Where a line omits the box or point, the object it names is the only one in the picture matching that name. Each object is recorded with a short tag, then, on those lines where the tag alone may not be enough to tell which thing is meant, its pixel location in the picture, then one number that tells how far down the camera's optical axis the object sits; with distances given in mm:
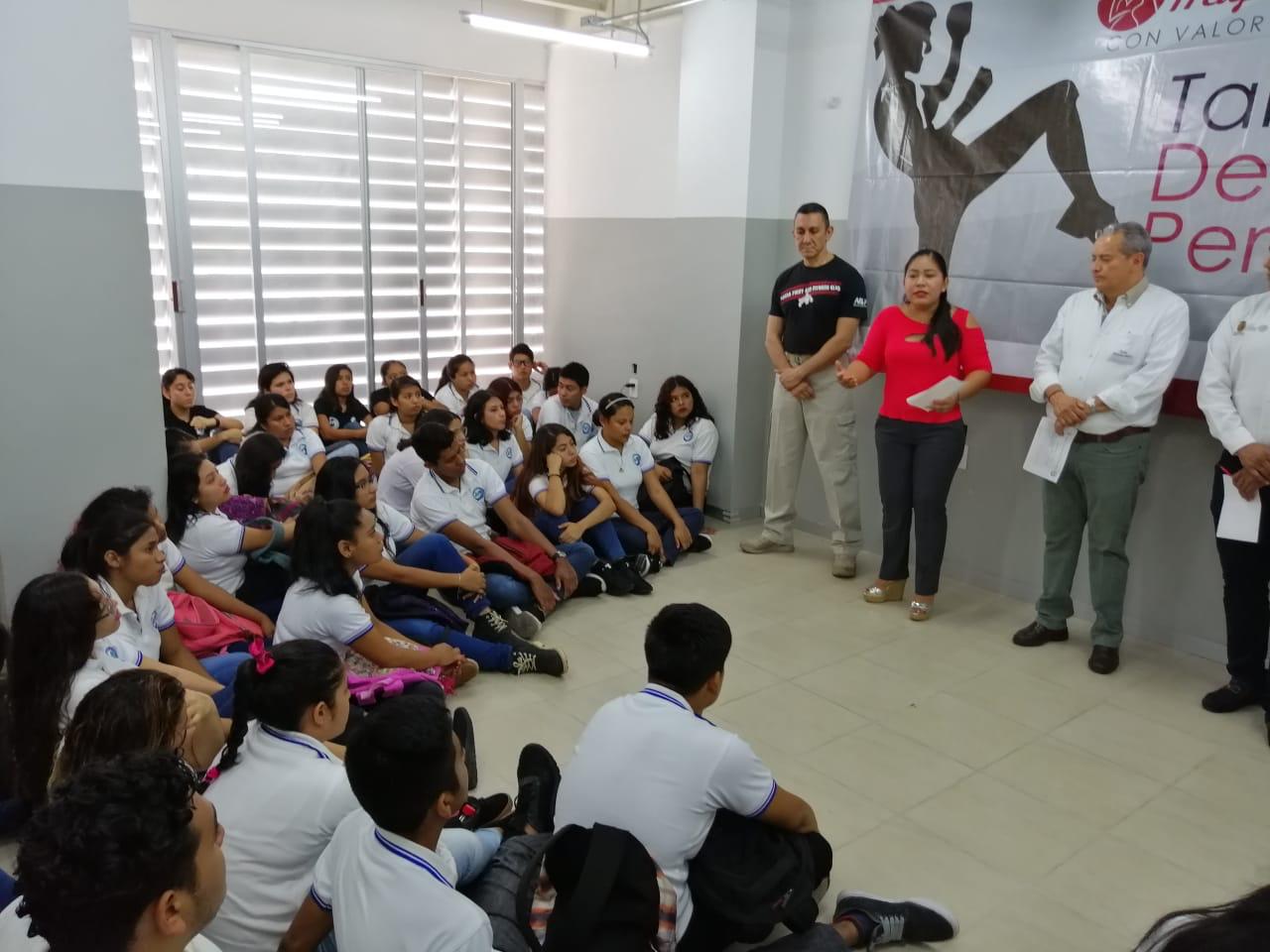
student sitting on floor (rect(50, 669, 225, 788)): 1888
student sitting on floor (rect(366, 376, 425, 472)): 5219
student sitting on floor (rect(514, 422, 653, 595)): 4543
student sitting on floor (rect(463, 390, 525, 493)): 4742
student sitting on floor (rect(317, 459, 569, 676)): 3623
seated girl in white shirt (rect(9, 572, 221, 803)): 2246
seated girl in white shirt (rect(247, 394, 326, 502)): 4648
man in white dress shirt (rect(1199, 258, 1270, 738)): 3299
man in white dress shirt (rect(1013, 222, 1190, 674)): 3617
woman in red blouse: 4199
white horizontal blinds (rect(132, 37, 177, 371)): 5438
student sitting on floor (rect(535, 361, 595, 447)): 5633
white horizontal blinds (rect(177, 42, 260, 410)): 5652
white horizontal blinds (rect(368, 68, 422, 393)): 6312
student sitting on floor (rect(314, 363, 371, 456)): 5711
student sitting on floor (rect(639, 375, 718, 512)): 5391
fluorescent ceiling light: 4914
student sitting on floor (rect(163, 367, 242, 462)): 4969
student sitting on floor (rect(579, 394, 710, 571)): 4836
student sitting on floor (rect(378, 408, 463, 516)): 4355
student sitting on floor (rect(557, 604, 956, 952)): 1940
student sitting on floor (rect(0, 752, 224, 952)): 1204
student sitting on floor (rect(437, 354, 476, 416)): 5973
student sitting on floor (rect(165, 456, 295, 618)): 3496
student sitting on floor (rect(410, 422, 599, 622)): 4086
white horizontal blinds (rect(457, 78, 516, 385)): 6707
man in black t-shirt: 4793
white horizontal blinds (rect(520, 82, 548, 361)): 6914
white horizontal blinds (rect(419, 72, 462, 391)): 6531
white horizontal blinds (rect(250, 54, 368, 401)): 5949
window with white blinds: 5695
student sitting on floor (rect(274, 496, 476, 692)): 2947
